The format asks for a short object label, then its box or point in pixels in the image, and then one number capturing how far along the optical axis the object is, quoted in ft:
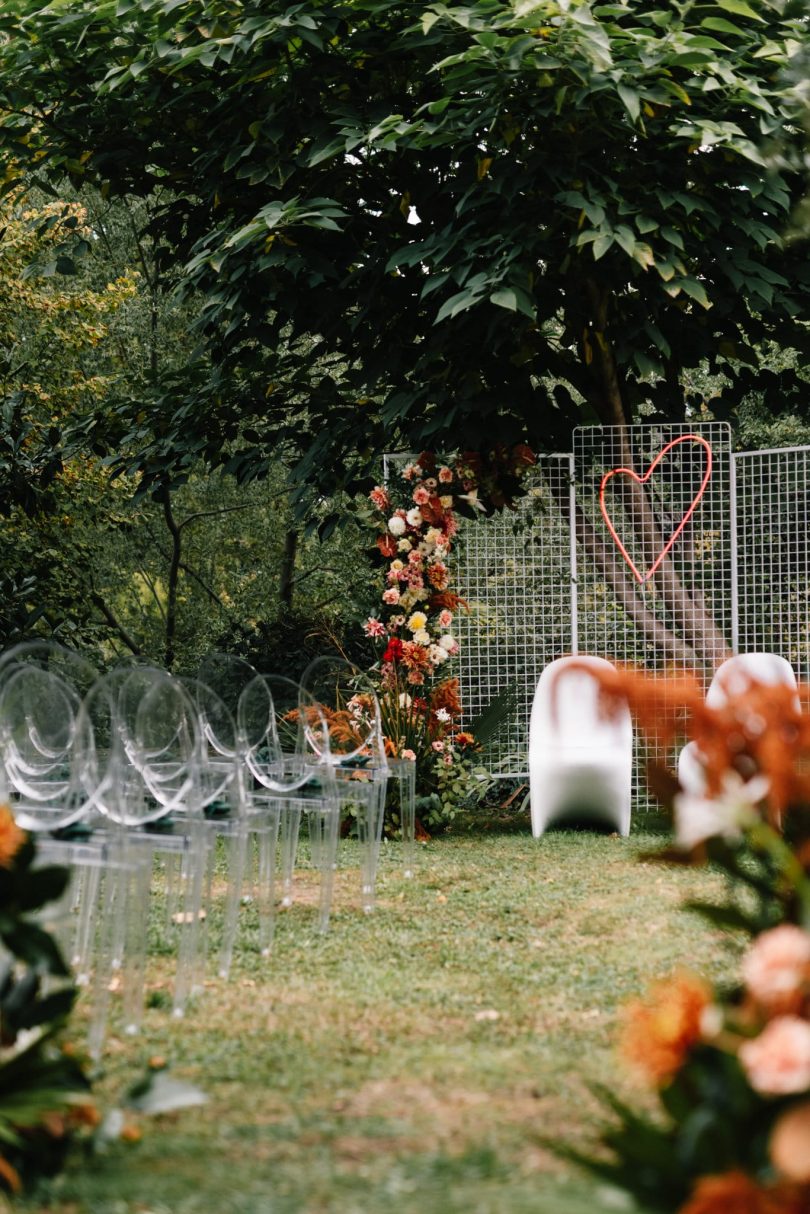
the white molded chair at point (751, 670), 21.86
